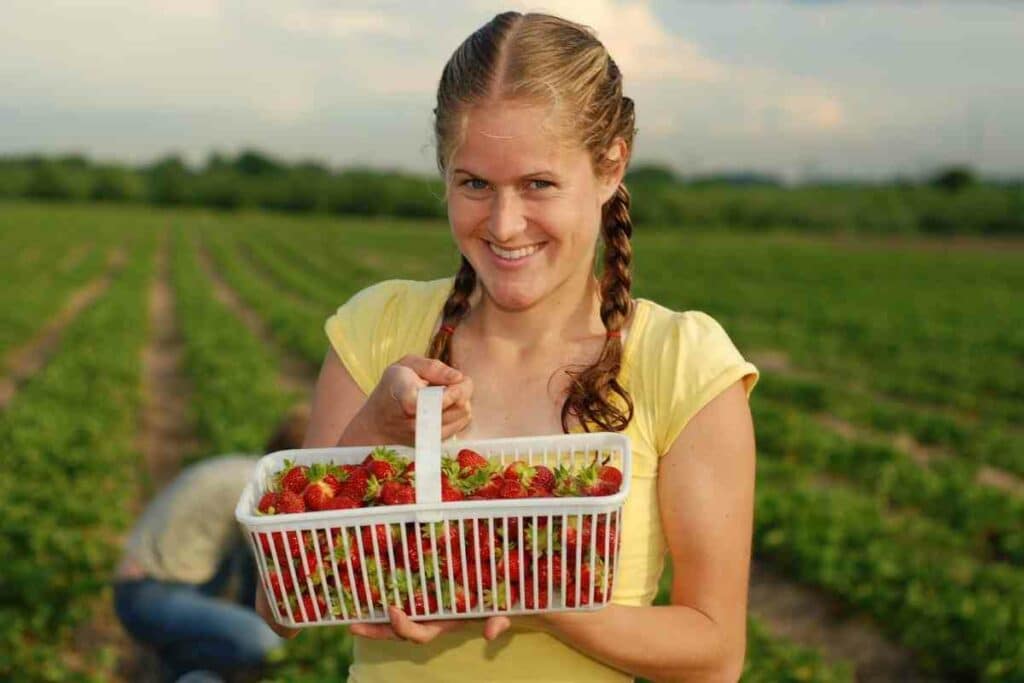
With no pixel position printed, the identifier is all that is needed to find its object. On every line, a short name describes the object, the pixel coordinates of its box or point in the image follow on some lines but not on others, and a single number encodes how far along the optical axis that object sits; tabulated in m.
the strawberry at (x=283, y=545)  1.47
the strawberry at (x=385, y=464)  1.54
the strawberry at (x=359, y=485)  1.51
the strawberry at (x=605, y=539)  1.46
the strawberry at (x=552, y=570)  1.46
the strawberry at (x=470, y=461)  1.55
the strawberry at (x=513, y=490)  1.48
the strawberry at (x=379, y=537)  1.45
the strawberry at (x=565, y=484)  1.50
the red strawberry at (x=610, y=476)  1.50
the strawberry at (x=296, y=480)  1.57
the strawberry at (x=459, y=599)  1.47
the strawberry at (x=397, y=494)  1.46
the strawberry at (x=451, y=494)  1.49
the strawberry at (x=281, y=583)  1.49
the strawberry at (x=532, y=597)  1.49
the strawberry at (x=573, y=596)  1.48
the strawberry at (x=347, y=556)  1.46
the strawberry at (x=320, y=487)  1.49
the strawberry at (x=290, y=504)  1.49
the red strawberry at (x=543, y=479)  1.52
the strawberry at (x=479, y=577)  1.46
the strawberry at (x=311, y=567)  1.47
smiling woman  1.57
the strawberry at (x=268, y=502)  1.52
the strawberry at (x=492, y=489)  1.49
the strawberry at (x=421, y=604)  1.48
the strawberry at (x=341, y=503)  1.49
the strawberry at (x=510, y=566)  1.46
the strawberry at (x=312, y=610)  1.51
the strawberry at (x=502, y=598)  1.46
